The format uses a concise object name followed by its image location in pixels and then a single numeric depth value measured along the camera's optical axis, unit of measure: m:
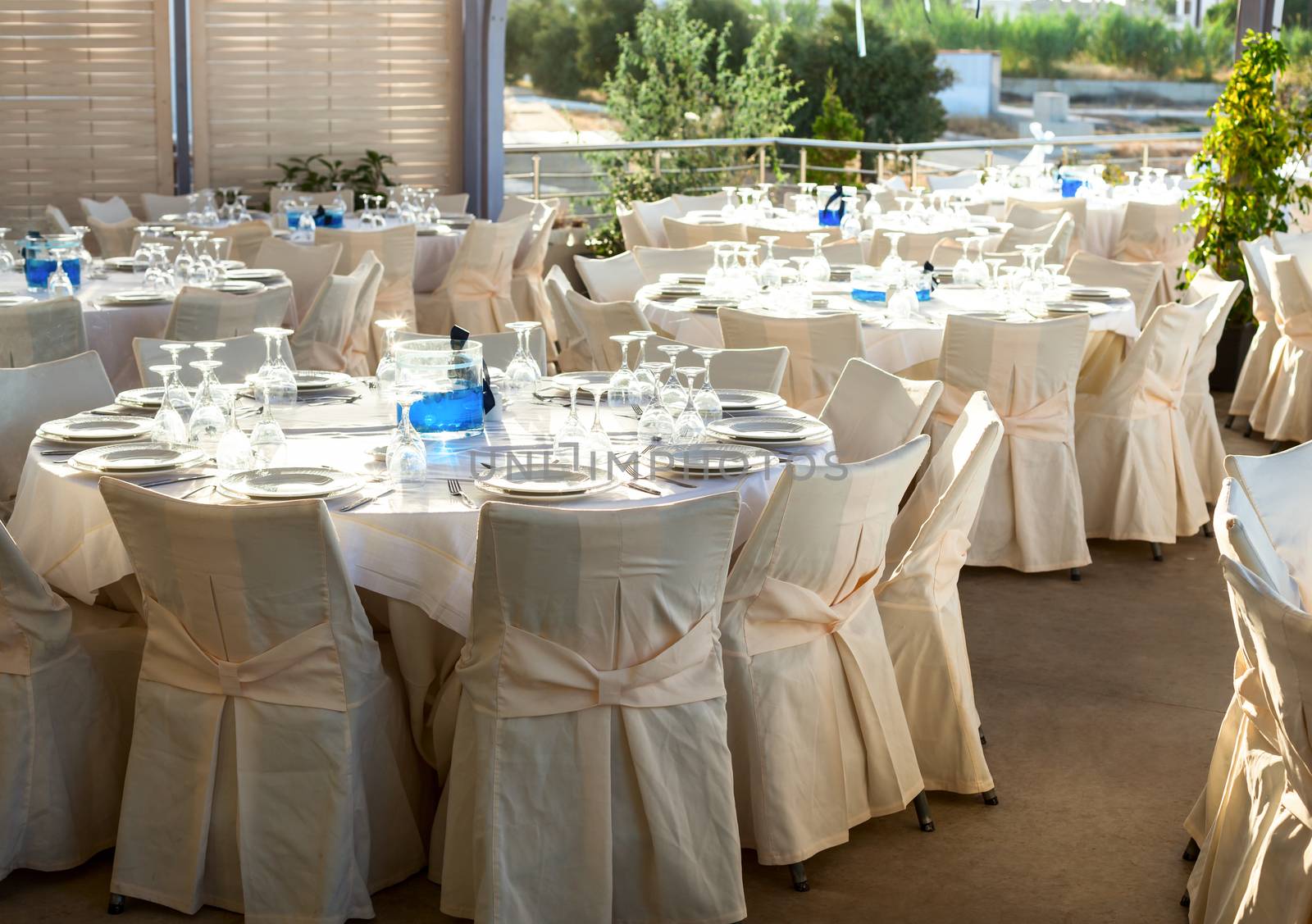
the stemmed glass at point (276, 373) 3.61
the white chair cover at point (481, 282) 8.29
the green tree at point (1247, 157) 7.63
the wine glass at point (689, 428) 3.48
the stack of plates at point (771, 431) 3.65
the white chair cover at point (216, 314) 5.43
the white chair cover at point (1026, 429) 5.21
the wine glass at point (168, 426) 3.46
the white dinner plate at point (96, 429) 3.56
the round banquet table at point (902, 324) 5.39
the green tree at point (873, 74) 28.52
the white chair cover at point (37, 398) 4.09
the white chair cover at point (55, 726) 3.08
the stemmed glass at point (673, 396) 3.73
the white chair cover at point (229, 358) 4.57
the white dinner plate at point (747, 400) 4.02
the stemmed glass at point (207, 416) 3.53
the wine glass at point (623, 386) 3.83
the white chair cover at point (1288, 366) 6.89
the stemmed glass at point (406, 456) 3.24
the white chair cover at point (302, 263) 7.04
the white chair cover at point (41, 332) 5.21
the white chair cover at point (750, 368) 4.53
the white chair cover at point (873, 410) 3.93
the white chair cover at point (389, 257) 7.70
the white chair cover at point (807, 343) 5.14
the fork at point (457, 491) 3.10
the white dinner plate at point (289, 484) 3.06
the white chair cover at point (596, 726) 2.69
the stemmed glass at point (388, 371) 4.00
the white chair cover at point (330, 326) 6.10
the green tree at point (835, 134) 17.25
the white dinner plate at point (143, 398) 3.94
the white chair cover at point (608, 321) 5.48
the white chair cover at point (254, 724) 2.80
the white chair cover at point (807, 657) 3.06
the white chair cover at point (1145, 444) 5.54
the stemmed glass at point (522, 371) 4.22
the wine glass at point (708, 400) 3.69
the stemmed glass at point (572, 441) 3.42
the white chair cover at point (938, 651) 3.54
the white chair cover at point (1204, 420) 6.06
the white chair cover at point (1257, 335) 7.13
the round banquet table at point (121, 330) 5.79
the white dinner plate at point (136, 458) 3.27
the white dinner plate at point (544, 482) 3.09
